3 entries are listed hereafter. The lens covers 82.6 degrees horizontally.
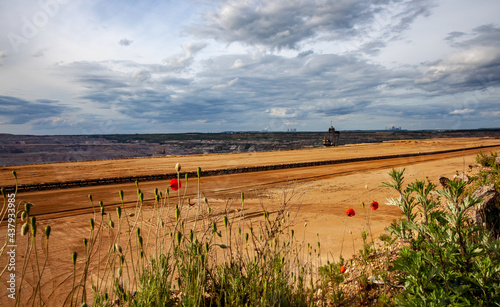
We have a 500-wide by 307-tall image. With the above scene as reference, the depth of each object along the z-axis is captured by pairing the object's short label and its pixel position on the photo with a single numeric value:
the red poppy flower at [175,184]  3.06
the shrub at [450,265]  2.21
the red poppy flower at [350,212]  4.47
